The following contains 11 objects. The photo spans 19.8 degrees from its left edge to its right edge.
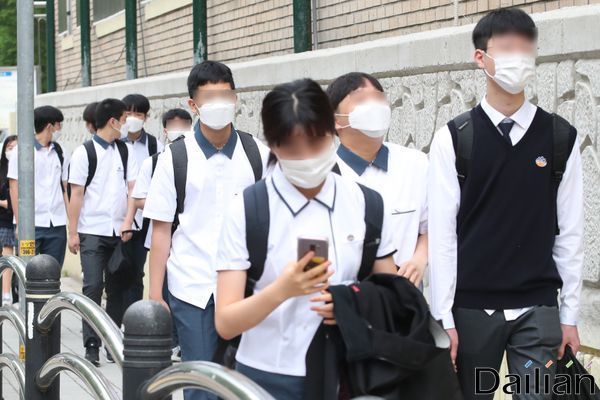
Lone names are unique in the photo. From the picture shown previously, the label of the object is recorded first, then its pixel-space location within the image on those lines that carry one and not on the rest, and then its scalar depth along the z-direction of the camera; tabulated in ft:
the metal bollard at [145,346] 17.63
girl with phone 15.98
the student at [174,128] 43.49
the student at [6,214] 60.10
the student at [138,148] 45.26
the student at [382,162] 22.13
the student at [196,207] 26.31
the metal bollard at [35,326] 27.41
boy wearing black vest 20.82
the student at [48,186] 52.54
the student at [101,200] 45.77
